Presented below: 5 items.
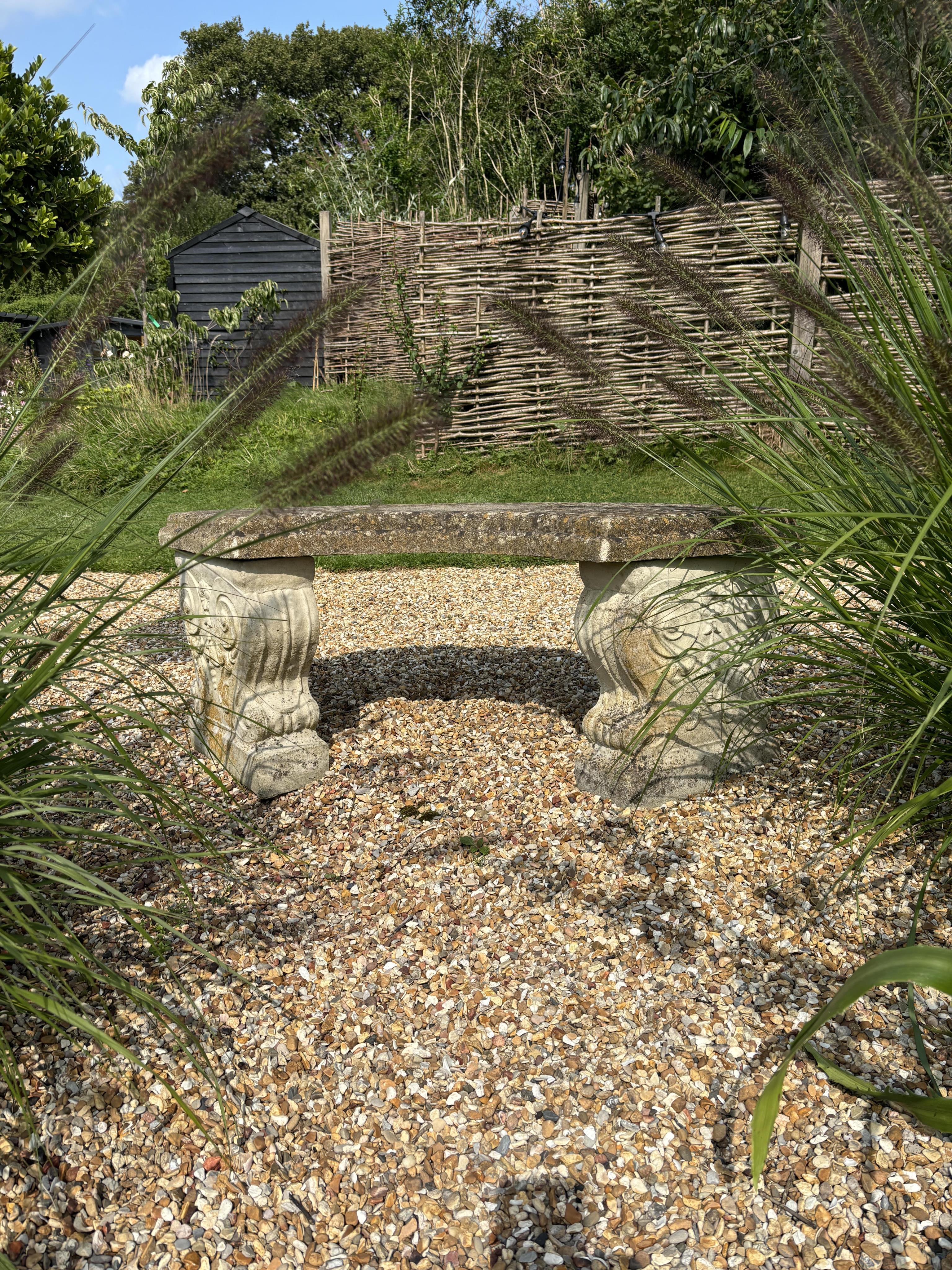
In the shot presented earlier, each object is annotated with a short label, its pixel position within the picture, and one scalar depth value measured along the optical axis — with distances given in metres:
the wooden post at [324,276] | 9.03
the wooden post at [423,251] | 8.44
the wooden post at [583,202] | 9.90
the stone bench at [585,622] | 2.34
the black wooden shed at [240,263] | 15.12
